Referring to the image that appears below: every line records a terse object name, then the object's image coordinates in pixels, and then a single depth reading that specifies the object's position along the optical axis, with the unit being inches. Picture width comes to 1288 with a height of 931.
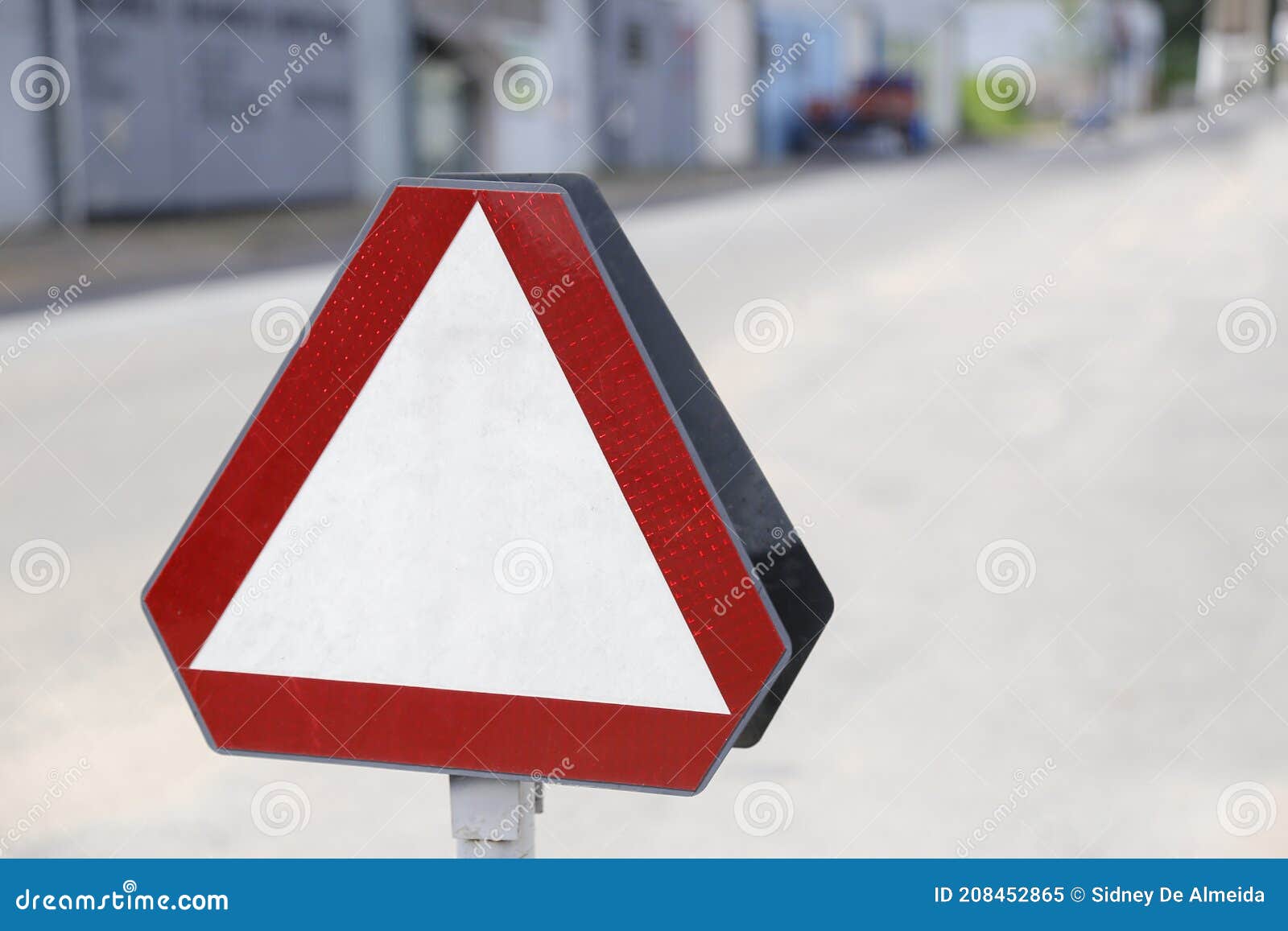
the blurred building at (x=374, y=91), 1094.5
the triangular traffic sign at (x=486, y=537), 137.6
